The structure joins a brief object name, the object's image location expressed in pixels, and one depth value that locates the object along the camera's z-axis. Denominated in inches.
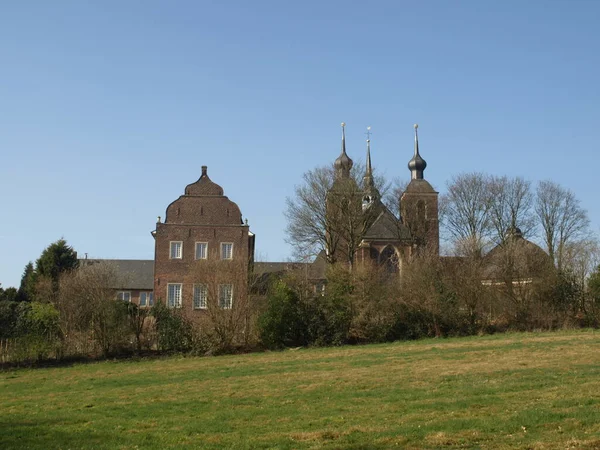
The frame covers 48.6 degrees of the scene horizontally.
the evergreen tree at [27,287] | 1815.2
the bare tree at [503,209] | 2046.0
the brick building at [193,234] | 1716.3
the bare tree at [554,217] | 2094.0
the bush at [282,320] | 1268.5
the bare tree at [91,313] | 1231.5
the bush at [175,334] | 1248.2
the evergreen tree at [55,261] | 1846.7
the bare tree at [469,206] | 2070.6
